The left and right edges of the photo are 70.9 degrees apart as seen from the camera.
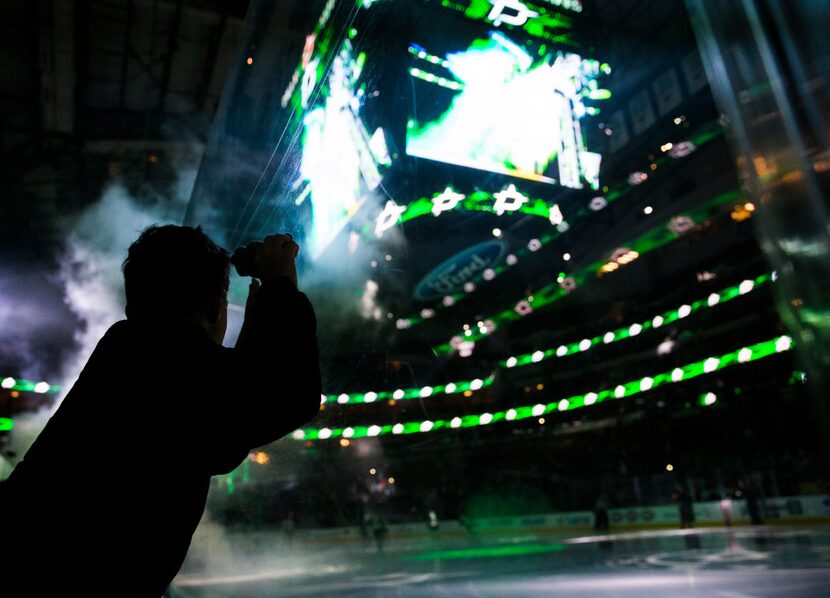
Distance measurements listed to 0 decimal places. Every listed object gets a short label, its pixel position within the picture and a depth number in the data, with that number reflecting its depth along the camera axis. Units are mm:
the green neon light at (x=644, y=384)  16688
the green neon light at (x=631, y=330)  17094
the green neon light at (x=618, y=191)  13060
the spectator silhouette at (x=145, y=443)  652
